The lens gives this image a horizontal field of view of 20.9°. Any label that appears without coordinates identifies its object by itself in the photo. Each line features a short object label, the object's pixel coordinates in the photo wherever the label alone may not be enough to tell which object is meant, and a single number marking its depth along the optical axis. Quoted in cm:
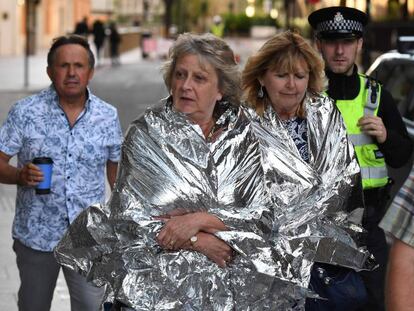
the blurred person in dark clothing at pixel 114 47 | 4237
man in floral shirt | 525
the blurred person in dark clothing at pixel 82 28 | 4478
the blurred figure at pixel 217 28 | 4100
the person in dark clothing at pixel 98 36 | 4238
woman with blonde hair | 421
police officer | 527
